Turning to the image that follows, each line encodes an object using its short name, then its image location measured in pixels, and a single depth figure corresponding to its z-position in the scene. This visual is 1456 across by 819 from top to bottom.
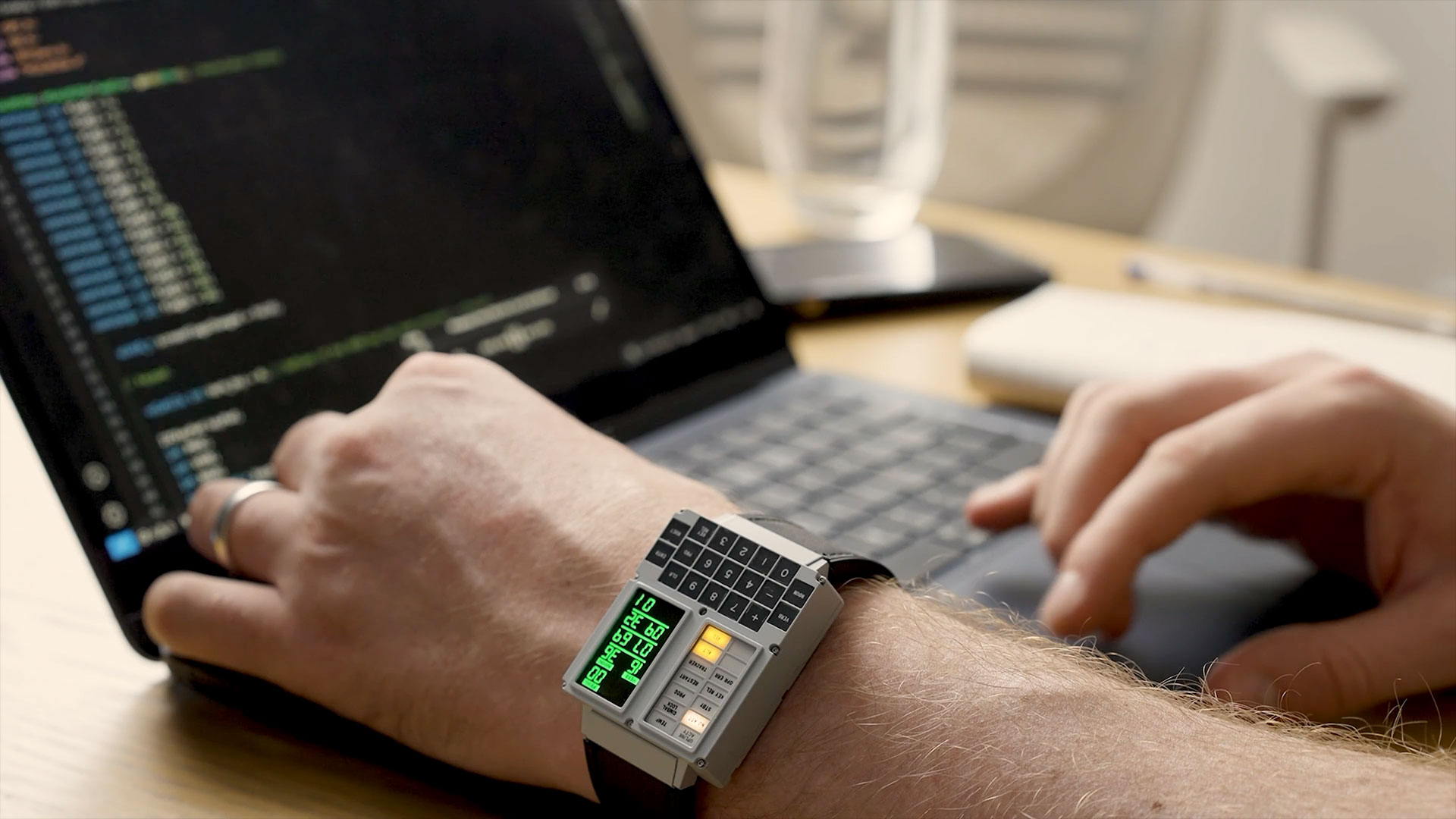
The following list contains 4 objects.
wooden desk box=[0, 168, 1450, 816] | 0.45
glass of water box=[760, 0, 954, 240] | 1.00
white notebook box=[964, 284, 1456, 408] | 0.76
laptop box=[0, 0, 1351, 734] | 0.56
